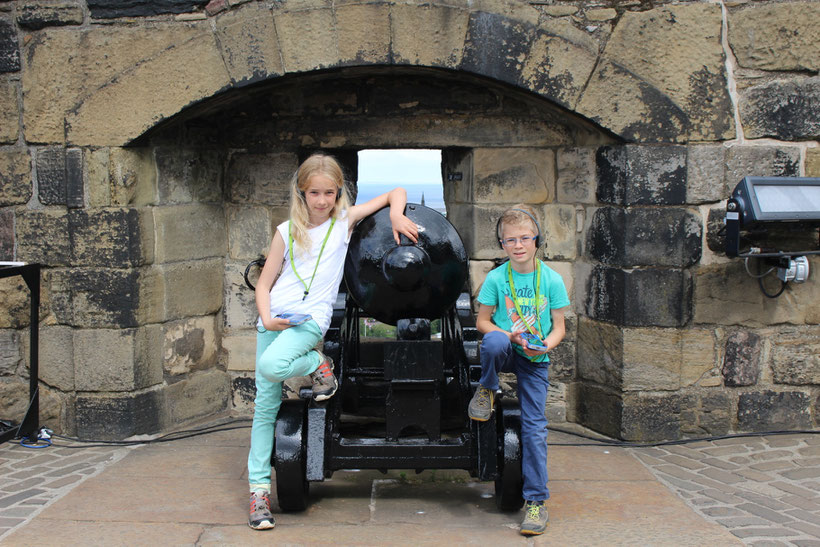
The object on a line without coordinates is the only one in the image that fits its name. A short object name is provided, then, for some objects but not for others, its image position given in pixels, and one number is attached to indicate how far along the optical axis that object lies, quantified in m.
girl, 3.44
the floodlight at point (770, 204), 4.14
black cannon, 3.41
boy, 3.34
